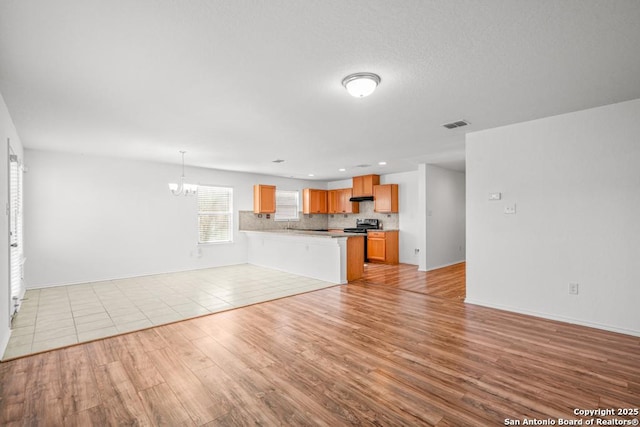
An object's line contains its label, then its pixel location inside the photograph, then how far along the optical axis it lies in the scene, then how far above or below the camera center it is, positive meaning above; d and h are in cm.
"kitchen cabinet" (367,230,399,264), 766 -88
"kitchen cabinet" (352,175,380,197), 832 +84
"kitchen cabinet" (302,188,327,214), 913 +40
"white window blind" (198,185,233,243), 723 +1
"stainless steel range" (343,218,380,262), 843 -37
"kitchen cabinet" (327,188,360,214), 901 +36
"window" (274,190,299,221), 883 +27
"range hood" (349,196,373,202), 839 +43
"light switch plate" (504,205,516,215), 384 +3
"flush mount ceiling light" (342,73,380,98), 244 +109
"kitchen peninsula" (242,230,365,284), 559 -85
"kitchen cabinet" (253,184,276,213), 789 +43
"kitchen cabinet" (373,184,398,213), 789 +42
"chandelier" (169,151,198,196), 559 +51
